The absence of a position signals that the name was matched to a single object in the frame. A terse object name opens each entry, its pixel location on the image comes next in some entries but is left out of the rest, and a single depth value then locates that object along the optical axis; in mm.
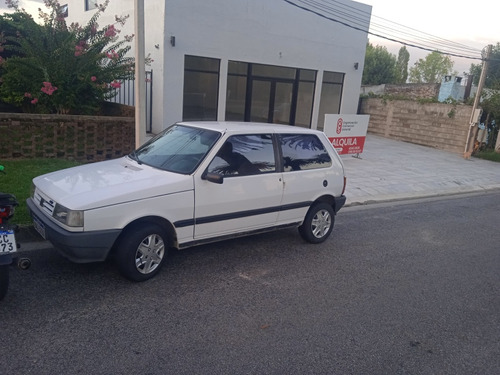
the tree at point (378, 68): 45000
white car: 4293
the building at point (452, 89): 29900
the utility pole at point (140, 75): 6961
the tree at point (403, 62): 65562
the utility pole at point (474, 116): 16866
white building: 13297
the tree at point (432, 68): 64500
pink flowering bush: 9305
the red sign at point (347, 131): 13031
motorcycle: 3717
